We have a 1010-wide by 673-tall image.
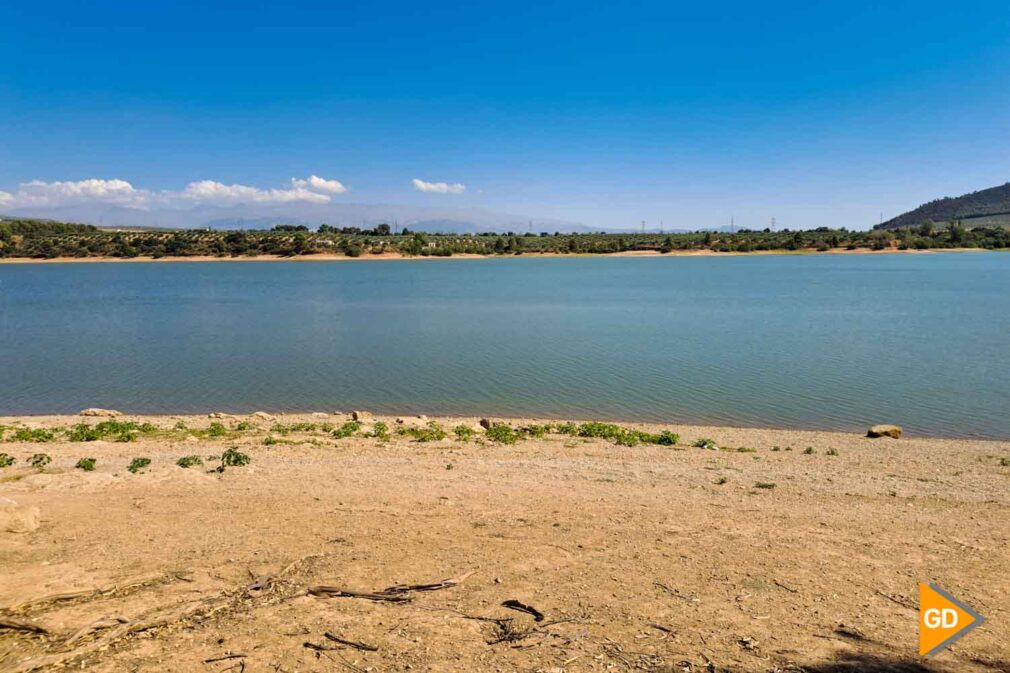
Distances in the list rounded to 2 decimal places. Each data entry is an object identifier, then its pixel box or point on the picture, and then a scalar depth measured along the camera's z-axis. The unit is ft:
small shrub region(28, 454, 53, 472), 31.45
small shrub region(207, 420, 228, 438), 41.05
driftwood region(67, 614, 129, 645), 16.45
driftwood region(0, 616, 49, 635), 16.67
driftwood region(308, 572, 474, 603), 18.74
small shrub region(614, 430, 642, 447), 40.70
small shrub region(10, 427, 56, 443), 38.91
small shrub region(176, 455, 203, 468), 31.99
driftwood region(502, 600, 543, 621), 17.84
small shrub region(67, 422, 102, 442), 39.29
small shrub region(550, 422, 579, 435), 43.78
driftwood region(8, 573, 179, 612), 17.74
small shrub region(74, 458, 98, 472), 31.26
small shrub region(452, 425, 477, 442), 41.09
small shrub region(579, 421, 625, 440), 42.45
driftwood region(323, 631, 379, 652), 16.19
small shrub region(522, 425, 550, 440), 42.60
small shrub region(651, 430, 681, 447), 40.73
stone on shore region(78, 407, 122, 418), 49.67
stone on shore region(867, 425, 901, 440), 44.01
